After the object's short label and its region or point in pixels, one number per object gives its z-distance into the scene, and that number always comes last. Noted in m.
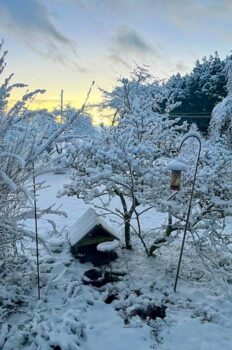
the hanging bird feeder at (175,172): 4.66
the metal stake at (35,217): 4.39
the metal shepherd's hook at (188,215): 4.97
